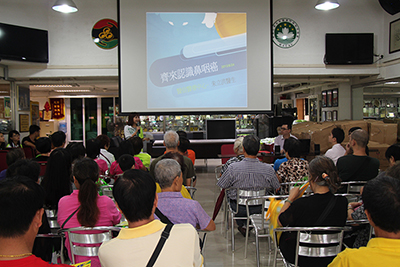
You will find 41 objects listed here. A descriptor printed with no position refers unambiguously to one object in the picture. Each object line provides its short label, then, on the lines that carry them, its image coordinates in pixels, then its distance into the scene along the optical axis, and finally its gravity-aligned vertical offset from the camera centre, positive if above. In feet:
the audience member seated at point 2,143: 20.84 -1.12
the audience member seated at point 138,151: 13.61 -1.10
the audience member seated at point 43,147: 13.28 -0.89
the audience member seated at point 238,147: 14.62 -1.00
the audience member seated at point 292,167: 11.32 -1.52
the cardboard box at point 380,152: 20.68 -1.78
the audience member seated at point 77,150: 11.91 -0.91
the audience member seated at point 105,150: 14.19 -1.12
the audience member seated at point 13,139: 22.71 -0.90
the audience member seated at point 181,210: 6.45 -1.73
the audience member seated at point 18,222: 3.62 -1.13
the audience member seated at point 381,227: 4.17 -1.42
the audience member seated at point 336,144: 14.25 -0.91
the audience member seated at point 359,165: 11.07 -1.41
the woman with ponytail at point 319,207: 6.79 -1.76
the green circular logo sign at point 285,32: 25.88 +7.59
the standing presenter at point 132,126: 19.40 -0.04
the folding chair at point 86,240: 6.79 -2.45
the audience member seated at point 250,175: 10.96 -1.73
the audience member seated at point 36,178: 6.87 -1.36
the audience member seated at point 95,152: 12.26 -1.01
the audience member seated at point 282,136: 19.24 -0.71
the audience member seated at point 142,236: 4.24 -1.52
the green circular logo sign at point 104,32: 25.22 +7.49
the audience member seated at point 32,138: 22.11 -0.83
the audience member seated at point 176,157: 10.25 -1.01
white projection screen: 23.90 +5.27
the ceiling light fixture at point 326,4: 20.88 +8.00
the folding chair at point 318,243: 6.80 -2.54
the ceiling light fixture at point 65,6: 20.01 +7.66
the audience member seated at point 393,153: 9.71 -0.89
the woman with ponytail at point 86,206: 6.97 -1.81
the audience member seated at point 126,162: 11.12 -1.27
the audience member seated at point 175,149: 11.89 -0.94
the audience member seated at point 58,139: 13.80 -0.56
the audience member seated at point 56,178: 8.83 -1.48
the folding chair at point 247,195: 10.89 -2.40
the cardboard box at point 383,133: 23.16 -0.61
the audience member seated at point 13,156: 10.94 -1.02
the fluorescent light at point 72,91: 42.65 +4.92
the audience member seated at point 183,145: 14.64 -0.90
